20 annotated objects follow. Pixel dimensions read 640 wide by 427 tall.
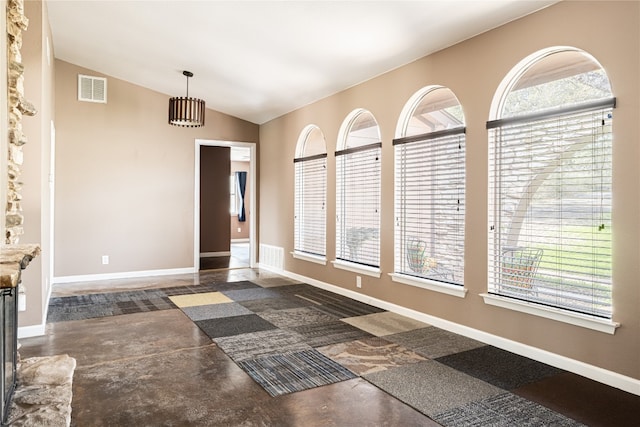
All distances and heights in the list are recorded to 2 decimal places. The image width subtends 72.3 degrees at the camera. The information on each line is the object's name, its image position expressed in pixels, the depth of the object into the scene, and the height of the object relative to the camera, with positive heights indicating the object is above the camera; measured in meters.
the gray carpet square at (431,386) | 2.50 -1.06
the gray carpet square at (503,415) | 2.26 -1.06
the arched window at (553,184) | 2.85 +0.24
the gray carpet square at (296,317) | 4.18 -1.01
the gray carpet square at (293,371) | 2.75 -1.06
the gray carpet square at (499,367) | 2.81 -1.04
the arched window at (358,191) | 4.89 +0.29
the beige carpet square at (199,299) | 4.98 -1.00
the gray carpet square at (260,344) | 3.33 -1.04
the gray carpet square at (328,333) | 3.63 -1.03
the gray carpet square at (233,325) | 3.87 -1.03
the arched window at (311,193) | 5.91 +0.31
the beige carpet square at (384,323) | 3.90 -1.01
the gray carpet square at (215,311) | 4.43 -1.02
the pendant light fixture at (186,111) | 5.30 +1.26
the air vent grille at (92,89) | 6.15 +1.77
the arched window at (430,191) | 3.87 +0.24
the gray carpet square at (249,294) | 5.29 -0.99
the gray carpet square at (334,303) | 4.52 -0.98
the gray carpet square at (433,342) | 3.36 -1.02
